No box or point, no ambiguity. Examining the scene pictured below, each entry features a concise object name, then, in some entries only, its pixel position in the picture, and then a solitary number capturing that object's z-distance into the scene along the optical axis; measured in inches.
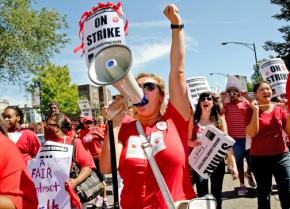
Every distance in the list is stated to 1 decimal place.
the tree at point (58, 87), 1547.2
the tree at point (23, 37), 667.5
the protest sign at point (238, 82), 207.9
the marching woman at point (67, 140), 122.2
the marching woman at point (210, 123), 151.0
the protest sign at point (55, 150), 121.3
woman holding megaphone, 68.2
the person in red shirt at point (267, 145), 138.4
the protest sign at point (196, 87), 180.6
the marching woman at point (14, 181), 53.9
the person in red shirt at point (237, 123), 226.9
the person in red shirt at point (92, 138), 247.3
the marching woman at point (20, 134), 145.7
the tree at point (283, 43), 1026.1
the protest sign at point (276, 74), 189.5
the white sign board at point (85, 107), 276.4
